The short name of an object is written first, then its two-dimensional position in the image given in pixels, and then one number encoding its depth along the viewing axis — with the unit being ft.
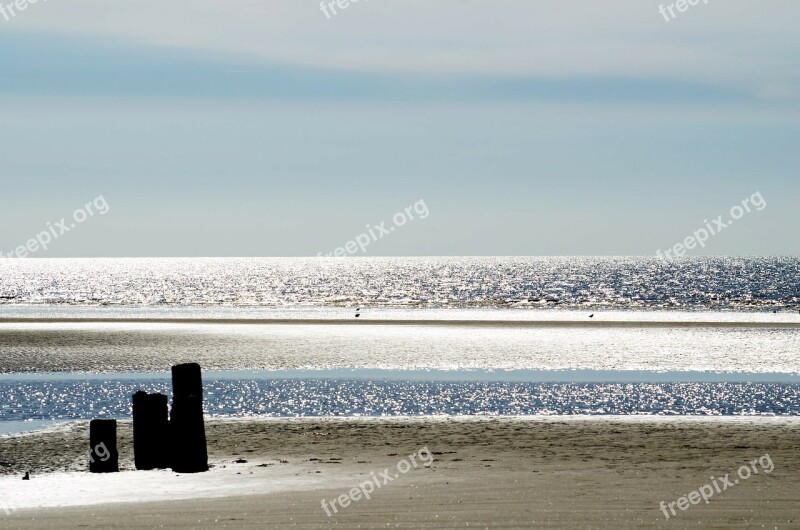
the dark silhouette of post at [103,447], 57.72
